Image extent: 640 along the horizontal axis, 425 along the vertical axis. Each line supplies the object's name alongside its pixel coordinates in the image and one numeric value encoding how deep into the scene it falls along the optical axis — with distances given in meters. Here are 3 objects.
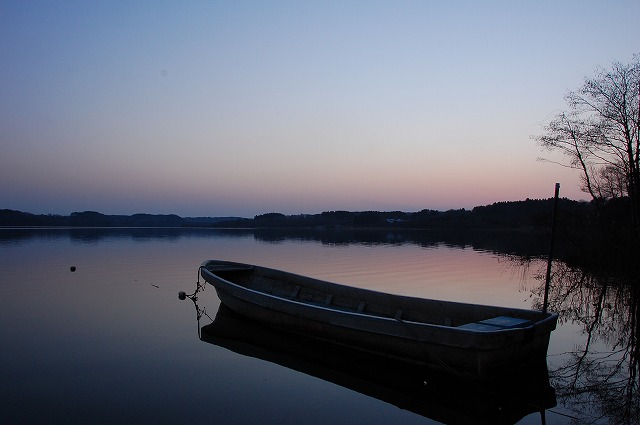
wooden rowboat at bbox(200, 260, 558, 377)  6.85
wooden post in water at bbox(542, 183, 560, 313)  7.73
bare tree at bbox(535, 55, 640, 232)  18.91
